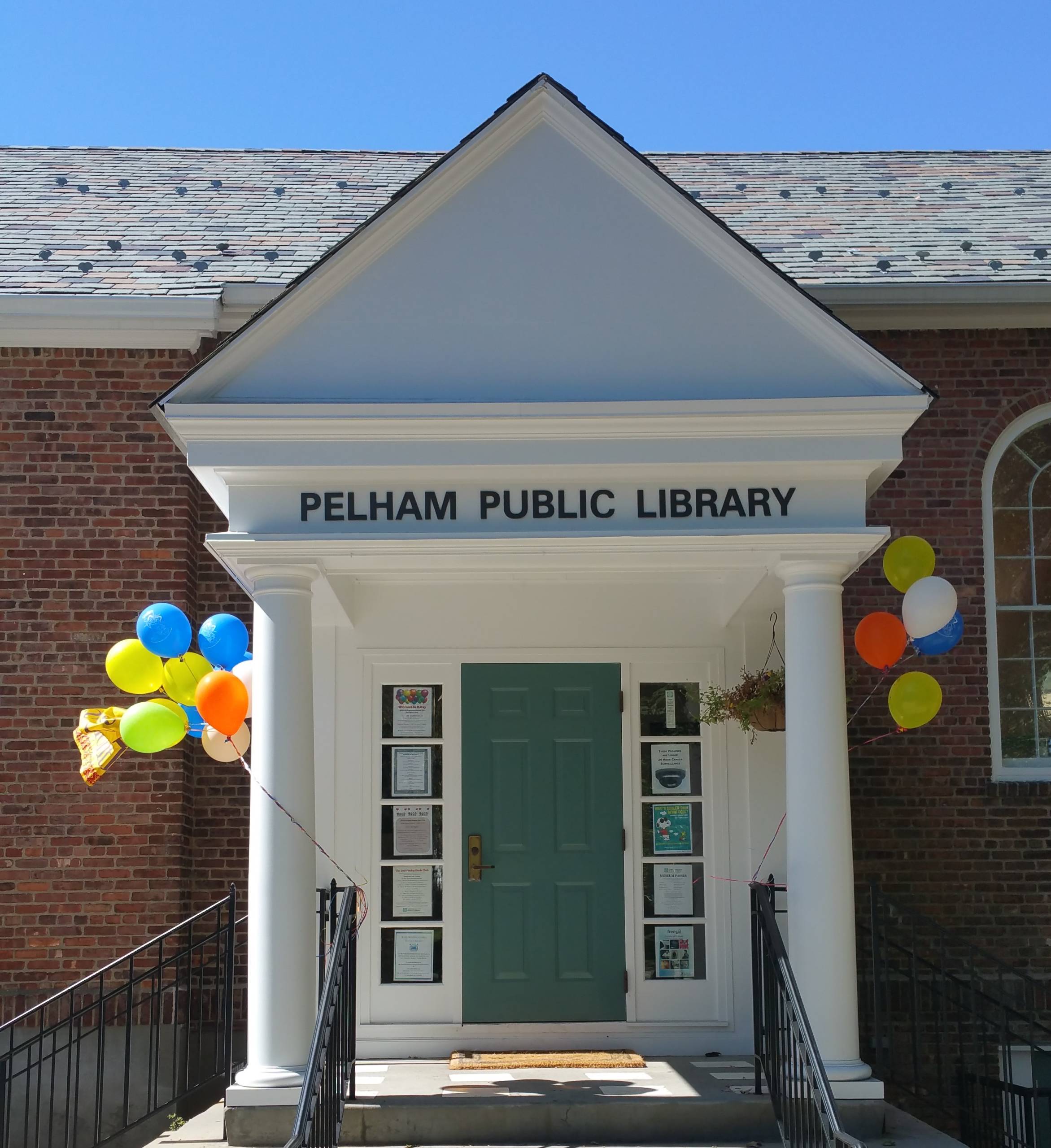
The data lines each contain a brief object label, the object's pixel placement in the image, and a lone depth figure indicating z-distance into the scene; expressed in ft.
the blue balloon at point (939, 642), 25.18
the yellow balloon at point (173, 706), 23.54
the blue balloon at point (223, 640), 24.70
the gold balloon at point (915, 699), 23.73
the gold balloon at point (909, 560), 24.35
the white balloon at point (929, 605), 22.88
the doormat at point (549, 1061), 25.48
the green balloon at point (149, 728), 22.49
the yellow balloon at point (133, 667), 23.30
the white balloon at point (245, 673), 24.41
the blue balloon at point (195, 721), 24.98
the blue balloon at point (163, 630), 23.17
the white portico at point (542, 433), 21.42
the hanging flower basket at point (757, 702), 26.43
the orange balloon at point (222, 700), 21.97
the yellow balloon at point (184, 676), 24.31
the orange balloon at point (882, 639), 23.45
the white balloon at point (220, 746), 24.79
